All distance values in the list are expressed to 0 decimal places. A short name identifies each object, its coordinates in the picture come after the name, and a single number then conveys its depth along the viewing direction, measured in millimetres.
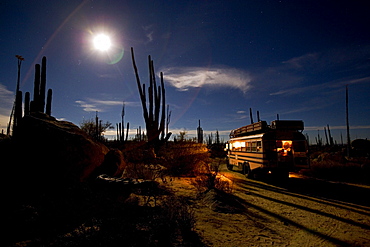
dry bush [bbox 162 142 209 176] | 12508
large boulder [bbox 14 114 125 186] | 6195
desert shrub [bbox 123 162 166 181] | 9453
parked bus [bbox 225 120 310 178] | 10625
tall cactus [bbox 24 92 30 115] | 14708
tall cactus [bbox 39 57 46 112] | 12888
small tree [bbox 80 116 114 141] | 36844
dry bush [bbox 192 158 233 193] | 8336
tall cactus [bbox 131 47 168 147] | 17047
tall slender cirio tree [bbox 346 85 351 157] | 25978
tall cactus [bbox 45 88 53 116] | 14416
